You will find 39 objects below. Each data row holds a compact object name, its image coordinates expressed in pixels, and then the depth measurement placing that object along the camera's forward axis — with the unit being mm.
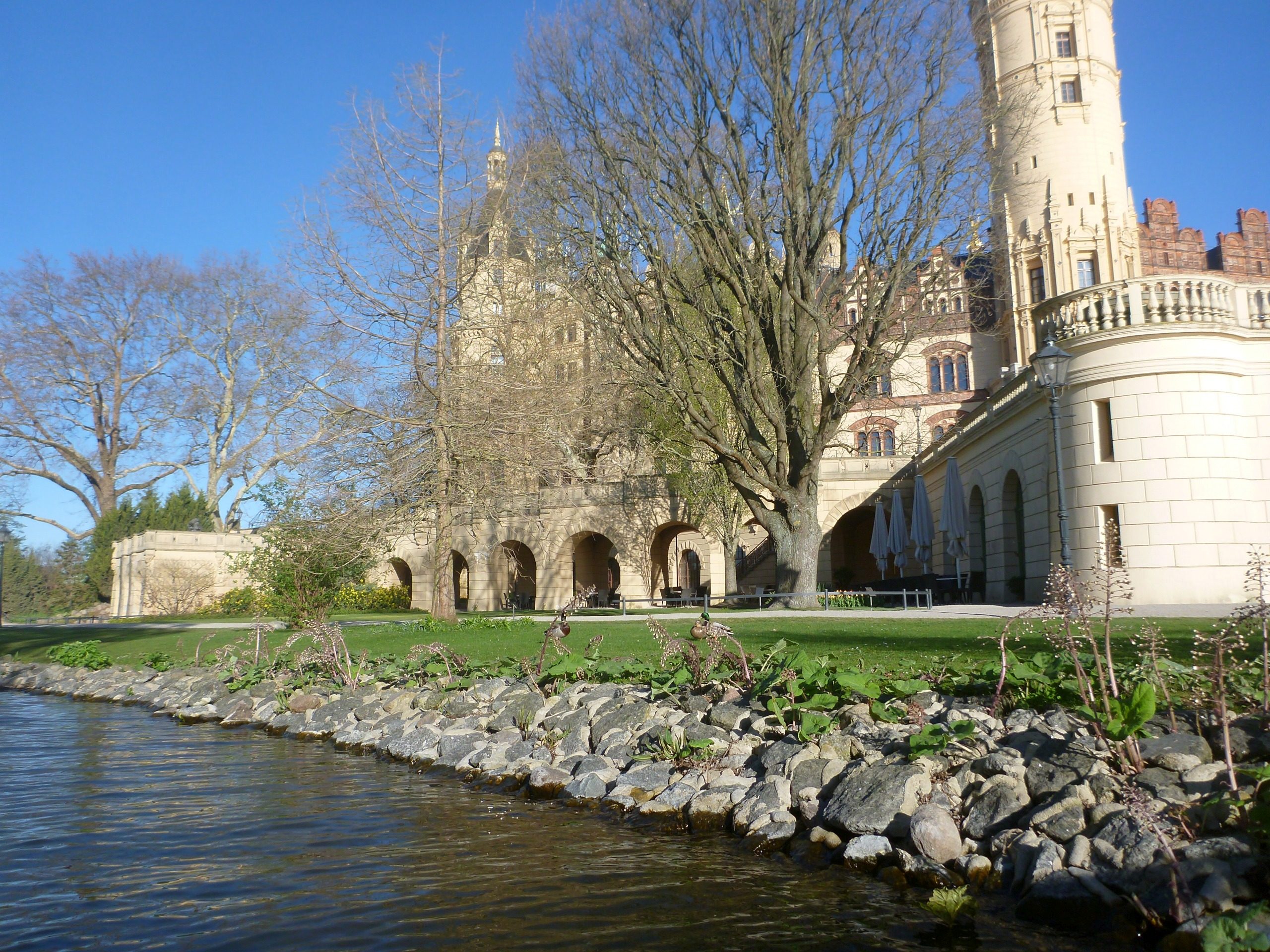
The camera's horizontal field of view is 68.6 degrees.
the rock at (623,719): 8430
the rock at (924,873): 5312
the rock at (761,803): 6406
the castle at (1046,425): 15938
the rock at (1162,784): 5066
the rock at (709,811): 6625
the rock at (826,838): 5906
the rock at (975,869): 5250
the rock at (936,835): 5445
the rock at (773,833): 6117
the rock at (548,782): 7793
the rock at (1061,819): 5176
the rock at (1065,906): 4625
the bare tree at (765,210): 17391
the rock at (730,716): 7816
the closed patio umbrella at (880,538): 29656
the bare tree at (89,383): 38188
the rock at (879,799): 5805
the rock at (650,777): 7277
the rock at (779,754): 6867
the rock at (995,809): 5520
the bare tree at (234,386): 40688
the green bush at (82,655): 19188
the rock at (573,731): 8523
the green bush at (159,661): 17562
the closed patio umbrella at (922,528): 25562
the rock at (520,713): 9453
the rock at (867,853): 5594
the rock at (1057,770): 5547
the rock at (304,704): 12164
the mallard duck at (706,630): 8562
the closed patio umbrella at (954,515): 23000
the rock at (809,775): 6492
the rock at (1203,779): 5113
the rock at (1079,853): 4891
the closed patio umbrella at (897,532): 27922
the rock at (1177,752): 5375
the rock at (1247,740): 5344
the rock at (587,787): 7508
